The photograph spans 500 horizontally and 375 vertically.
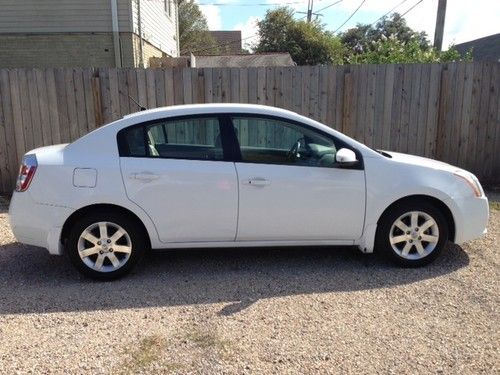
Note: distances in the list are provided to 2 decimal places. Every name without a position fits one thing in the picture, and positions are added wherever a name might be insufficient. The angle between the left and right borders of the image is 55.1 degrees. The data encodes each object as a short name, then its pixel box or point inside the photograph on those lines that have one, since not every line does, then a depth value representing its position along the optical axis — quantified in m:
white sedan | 4.22
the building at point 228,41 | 51.44
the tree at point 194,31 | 47.09
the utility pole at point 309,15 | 40.97
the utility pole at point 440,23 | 14.14
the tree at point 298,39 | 38.47
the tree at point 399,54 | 10.62
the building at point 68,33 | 12.28
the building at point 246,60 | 27.17
